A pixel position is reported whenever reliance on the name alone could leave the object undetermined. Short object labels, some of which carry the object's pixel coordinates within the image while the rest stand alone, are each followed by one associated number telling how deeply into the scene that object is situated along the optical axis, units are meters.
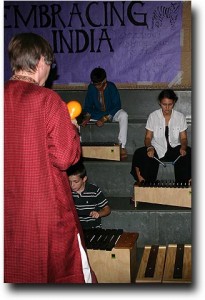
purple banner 4.39
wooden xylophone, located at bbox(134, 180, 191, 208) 3.57
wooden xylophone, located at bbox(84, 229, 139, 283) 2.65
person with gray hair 1.64
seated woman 3.94
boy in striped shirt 3.16
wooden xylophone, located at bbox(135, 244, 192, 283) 2.21
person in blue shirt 4.57
